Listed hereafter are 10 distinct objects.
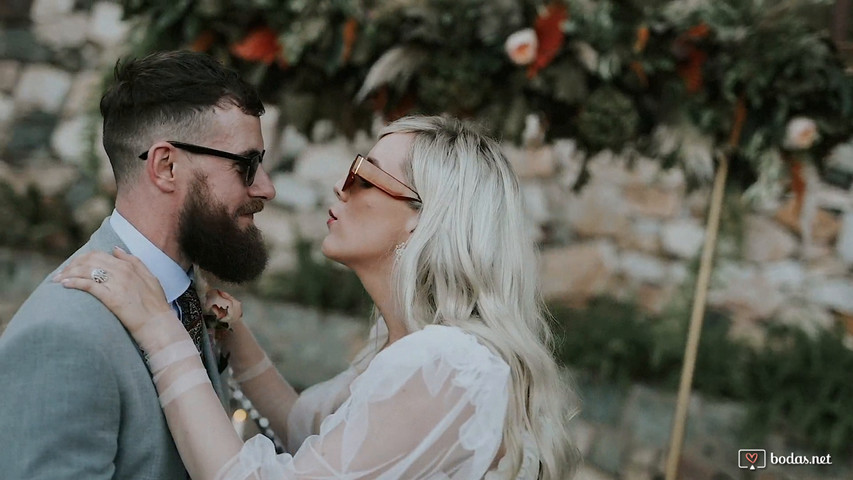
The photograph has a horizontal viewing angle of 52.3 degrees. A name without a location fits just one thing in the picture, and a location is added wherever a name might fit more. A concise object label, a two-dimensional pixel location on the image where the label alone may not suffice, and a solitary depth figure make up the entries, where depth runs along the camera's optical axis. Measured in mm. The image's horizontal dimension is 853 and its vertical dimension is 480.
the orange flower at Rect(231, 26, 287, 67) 4078
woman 1885
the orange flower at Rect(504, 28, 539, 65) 3812
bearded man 1727
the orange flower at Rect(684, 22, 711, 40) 3801
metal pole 3904
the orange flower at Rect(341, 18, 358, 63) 4035
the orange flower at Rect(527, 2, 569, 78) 3871
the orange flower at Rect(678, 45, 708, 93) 3867
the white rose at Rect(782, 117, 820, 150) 3744
